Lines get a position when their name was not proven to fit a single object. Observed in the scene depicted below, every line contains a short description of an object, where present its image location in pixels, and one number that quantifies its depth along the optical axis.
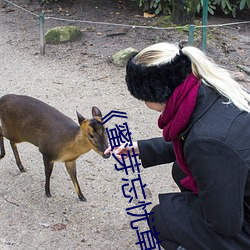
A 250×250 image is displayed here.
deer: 3.19
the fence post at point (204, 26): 6.02
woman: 1.95
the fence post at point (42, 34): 6.39
